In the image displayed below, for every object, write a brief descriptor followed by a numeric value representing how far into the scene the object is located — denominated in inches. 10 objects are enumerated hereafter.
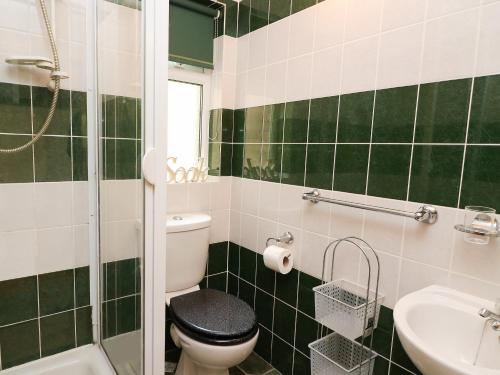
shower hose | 51.5
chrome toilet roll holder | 66.3
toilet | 54.6
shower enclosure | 43.8
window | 80.0
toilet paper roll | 63.4
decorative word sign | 76.2
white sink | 35.4
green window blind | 72.5
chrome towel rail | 44.2
